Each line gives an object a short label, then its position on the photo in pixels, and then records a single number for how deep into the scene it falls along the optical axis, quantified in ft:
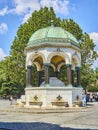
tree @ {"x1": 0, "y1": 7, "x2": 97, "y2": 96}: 63.45
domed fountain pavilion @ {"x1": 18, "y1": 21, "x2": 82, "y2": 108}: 38.34
